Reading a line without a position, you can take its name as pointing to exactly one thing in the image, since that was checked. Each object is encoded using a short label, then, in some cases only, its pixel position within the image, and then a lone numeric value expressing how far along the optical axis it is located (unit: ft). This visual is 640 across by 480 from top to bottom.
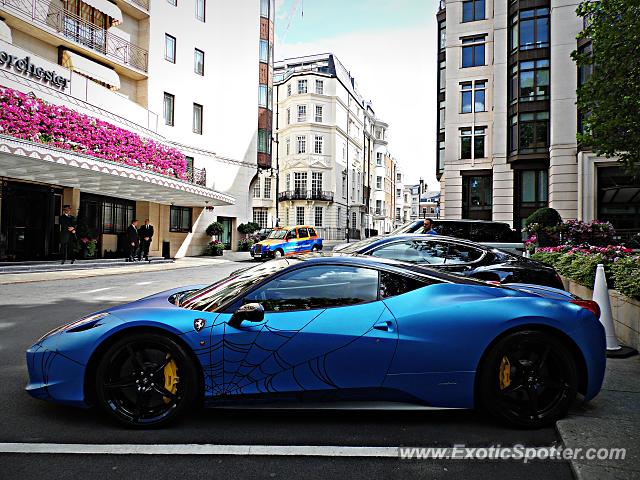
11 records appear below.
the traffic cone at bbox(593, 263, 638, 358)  17.31
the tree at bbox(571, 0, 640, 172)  33.27
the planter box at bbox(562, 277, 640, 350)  17.47
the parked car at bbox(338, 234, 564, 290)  20.80
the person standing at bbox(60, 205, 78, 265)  57.82
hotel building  60.44
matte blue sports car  10.92
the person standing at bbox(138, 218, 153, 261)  71.72
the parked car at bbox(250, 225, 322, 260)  77.46
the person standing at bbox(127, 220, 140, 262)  68.64
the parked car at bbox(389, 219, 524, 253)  35.50
